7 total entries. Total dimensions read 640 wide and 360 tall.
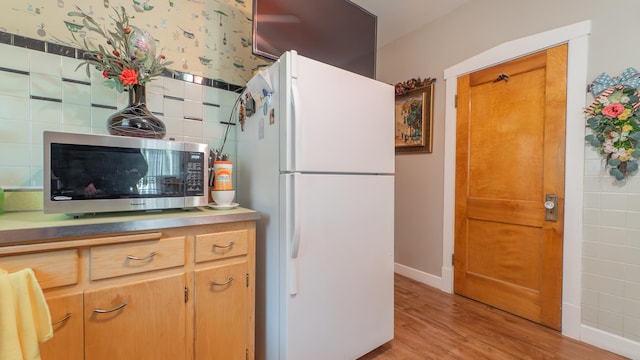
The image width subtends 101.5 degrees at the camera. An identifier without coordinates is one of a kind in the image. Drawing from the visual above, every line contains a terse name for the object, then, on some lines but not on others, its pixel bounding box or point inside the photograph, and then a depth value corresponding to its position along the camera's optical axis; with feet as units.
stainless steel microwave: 3.21
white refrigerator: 4.01
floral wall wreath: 5.07
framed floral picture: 8.86
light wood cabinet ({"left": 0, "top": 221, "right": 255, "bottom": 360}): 2.85
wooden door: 6.19
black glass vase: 4.08
